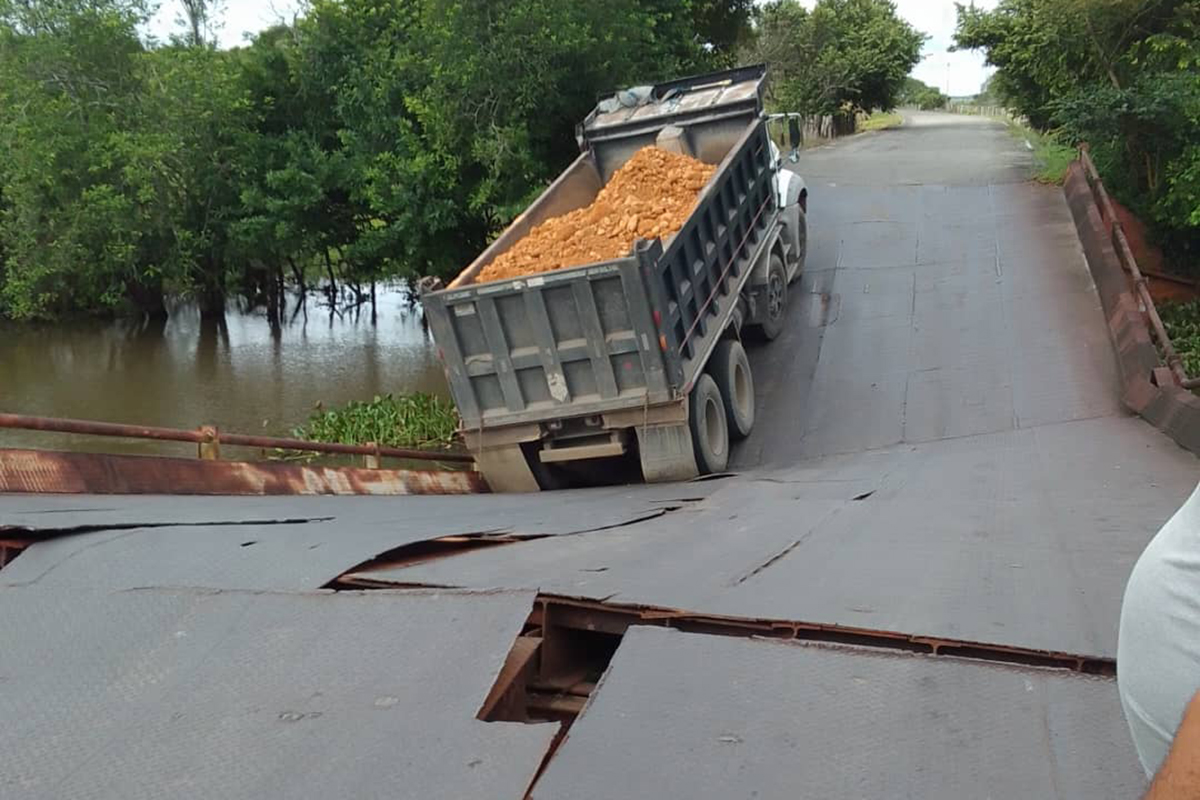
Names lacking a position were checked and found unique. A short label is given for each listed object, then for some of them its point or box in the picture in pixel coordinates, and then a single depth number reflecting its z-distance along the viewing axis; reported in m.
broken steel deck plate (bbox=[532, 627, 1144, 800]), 2.08
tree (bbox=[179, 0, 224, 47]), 21.96
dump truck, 7.31
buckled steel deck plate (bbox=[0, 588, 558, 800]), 2.26
